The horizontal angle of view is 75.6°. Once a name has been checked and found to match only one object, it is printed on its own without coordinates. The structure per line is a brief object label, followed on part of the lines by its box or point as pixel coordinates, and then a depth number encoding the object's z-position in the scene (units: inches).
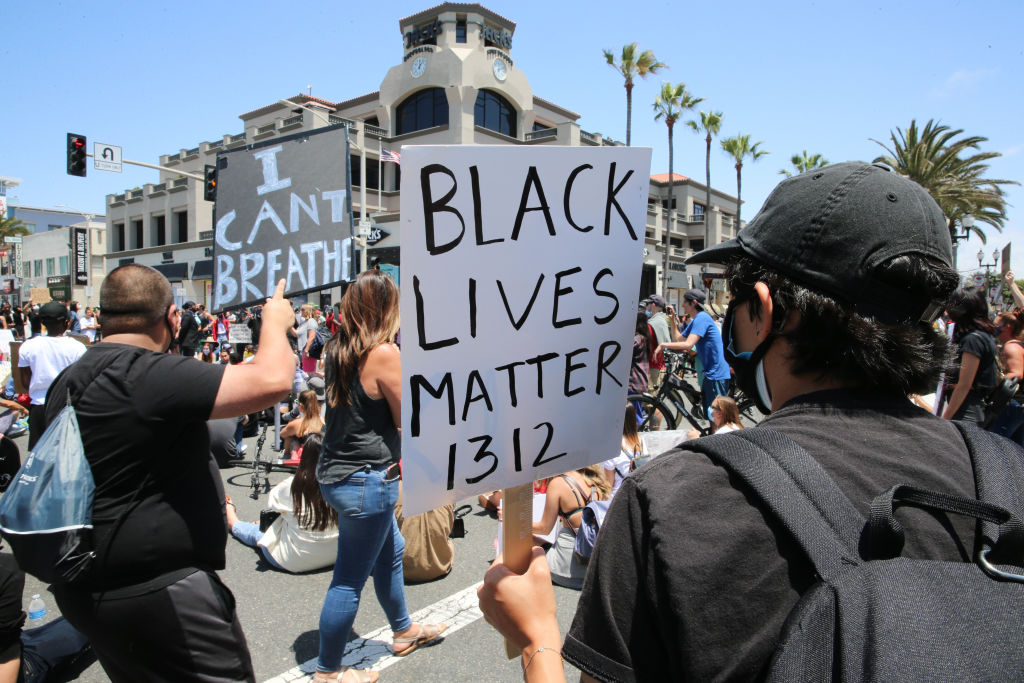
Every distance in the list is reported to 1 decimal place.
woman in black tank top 115.0
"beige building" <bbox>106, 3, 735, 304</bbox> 1378.0
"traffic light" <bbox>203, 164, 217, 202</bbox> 577.2
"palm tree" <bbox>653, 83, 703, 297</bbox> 1573.6
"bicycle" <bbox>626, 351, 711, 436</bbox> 303.9
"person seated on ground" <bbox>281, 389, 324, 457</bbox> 257.6
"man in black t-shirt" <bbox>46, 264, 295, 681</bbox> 77.9
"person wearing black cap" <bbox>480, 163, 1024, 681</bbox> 34.1
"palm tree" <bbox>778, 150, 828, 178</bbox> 1803.6
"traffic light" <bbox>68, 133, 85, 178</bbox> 772.0
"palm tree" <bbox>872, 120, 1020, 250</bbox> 949.8
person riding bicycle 297.3
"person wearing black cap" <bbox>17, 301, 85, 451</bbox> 224.2
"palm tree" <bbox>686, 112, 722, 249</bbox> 1716.3
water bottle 140.9
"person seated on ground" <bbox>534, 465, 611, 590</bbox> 168.4
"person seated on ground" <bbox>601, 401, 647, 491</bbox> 193.2
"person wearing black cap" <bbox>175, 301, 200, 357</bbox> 421.4
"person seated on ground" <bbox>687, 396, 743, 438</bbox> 224.8
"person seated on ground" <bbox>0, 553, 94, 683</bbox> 97.9
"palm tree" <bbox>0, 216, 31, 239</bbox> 2043.7
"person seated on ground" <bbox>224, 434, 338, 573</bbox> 176.1
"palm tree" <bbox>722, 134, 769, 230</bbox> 1863.9
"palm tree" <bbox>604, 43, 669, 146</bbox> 1466.5
